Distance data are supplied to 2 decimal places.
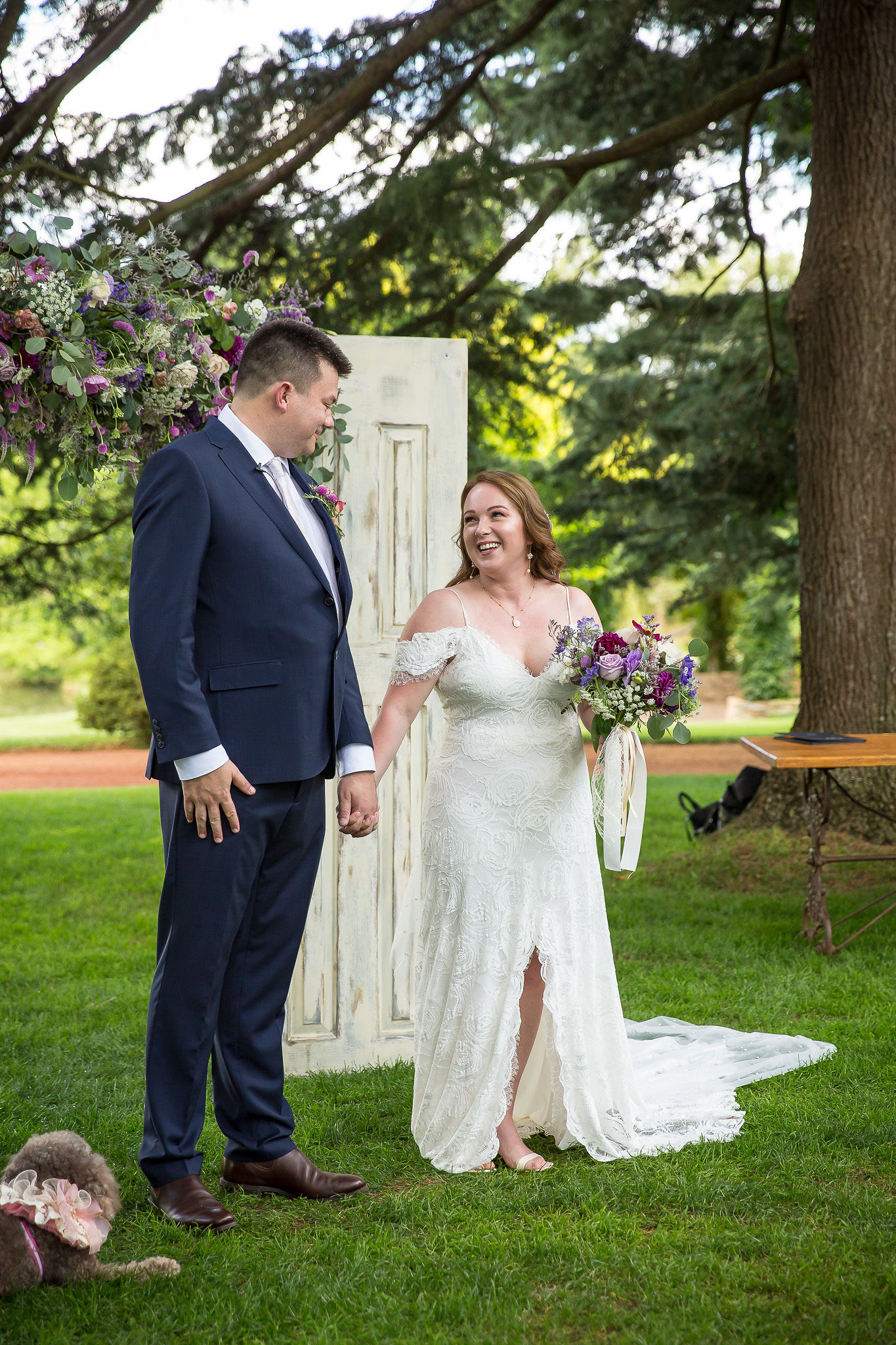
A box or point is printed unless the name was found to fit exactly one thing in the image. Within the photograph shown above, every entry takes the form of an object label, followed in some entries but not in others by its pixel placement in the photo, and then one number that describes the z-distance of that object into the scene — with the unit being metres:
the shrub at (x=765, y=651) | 26.22
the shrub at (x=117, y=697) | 20.78
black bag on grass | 8.66
